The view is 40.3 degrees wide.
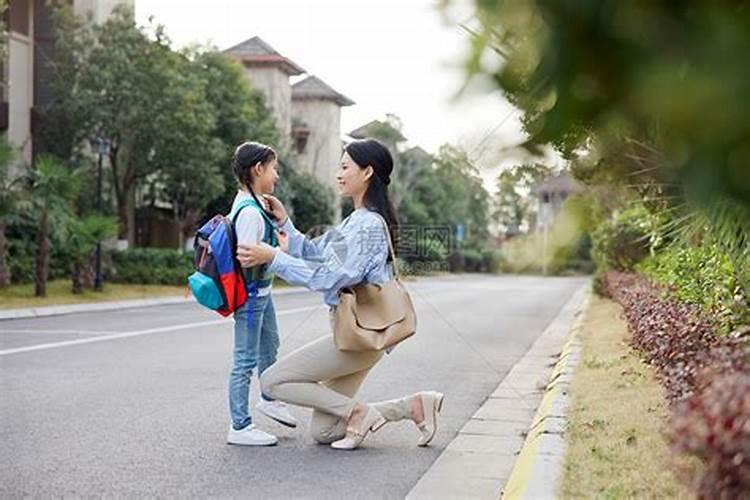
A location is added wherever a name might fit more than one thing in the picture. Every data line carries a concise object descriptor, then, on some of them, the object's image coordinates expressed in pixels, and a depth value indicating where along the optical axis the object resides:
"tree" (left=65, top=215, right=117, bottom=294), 21.33
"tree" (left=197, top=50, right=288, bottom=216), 31.91
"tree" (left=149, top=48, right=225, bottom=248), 26.92
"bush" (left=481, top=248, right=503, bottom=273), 54.20
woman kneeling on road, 5.57
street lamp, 23.11
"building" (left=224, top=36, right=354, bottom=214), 41.56
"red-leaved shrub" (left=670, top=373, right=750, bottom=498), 2.58
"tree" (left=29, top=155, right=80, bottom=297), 20.34
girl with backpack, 5.92
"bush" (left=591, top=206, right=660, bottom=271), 19.36
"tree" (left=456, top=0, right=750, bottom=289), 1.25
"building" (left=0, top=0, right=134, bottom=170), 26.66
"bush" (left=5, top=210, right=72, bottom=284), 22.80
